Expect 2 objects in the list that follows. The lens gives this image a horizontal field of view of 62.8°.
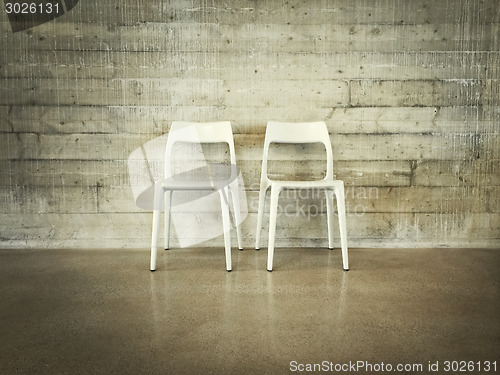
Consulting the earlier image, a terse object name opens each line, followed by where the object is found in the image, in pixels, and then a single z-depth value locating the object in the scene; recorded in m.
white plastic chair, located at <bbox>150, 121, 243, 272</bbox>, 2.53
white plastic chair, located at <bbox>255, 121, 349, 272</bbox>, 2.23
